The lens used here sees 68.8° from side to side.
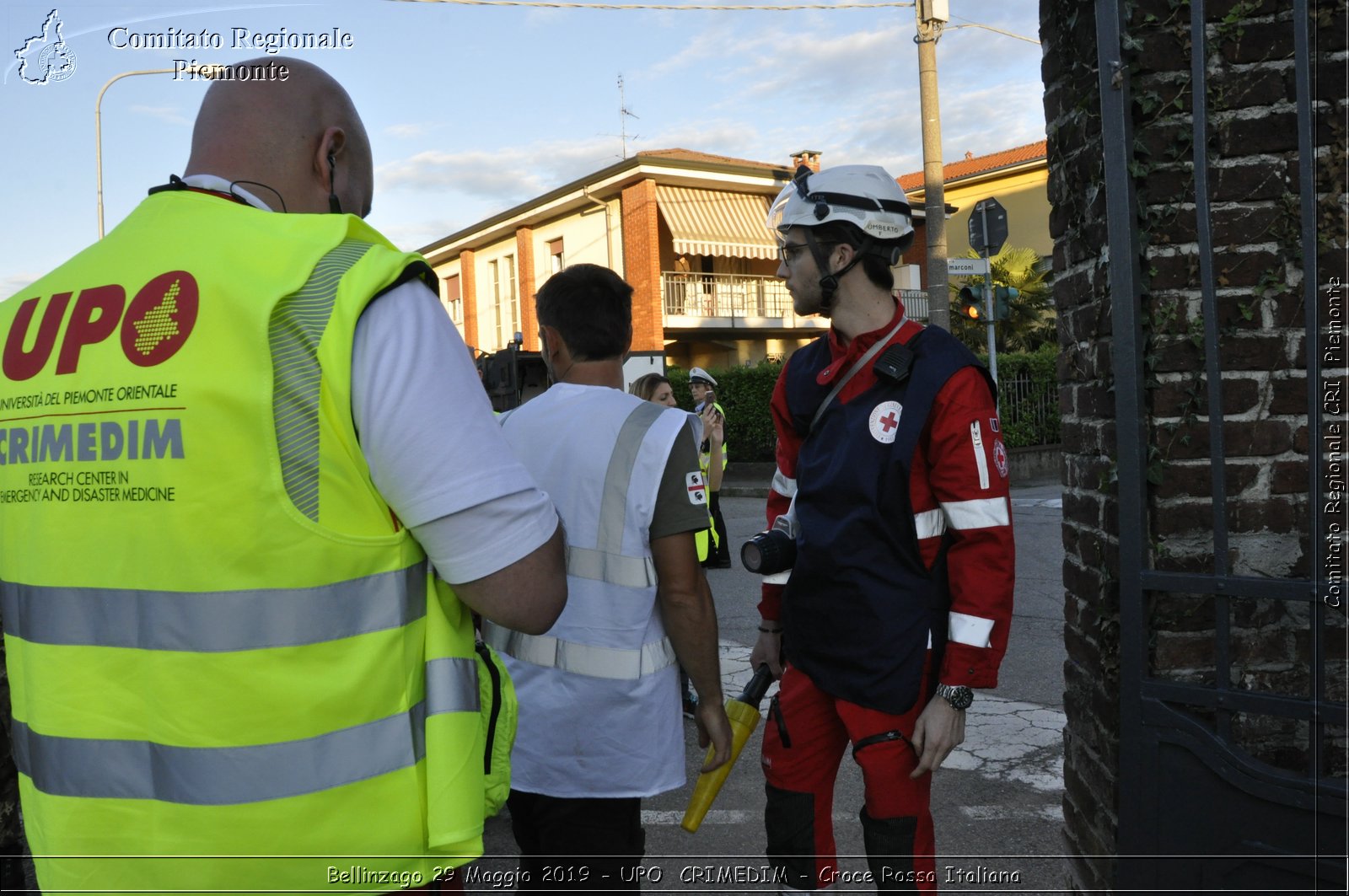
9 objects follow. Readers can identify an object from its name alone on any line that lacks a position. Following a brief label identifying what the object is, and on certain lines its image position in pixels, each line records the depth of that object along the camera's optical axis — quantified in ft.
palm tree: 79.10
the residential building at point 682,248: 86.28
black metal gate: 6.36
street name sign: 39.42
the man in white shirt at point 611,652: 7.89
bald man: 4.28
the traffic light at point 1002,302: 46.55
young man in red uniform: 7.70
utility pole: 43.04
